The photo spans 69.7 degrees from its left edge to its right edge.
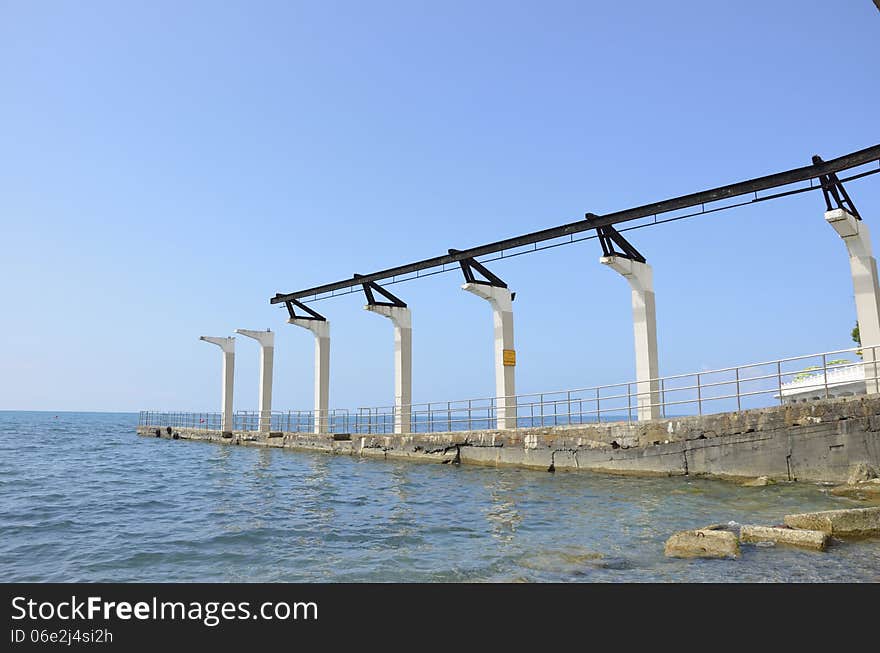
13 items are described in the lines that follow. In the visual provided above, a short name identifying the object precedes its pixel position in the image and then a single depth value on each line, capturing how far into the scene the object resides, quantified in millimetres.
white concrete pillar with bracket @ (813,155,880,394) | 14719
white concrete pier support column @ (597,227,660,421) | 18000
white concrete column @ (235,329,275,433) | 36438
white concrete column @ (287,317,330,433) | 32469
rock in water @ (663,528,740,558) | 7715
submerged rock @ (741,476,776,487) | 13700
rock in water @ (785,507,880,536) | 8383
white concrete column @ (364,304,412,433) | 26984
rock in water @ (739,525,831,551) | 7836
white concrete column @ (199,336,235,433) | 40406
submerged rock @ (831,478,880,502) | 11412
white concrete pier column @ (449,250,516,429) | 22344
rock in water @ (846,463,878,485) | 12727
